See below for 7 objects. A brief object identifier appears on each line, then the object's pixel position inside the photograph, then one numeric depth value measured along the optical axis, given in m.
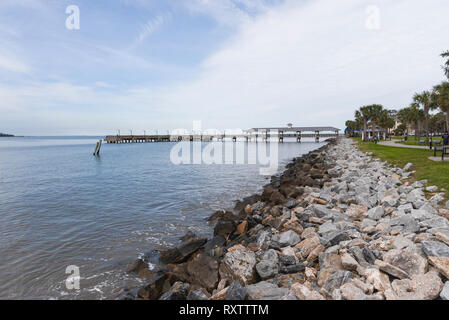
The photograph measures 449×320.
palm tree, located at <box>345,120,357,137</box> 119.40
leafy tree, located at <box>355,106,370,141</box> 65.31
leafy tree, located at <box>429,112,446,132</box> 88.16
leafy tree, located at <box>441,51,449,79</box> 27.89
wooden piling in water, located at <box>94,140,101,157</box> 54.27
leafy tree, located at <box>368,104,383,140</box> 64.62
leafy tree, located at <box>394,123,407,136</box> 107.18
